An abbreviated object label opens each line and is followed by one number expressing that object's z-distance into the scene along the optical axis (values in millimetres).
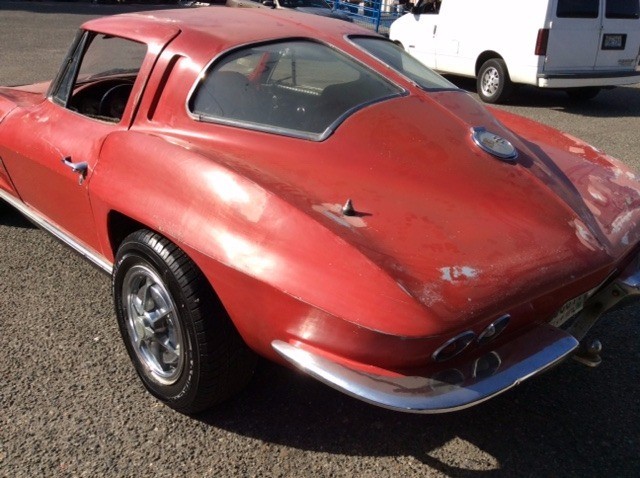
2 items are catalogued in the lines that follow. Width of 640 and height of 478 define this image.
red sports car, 1991
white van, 8445
